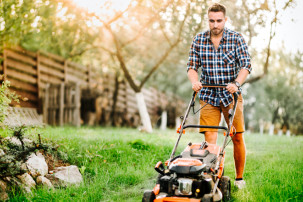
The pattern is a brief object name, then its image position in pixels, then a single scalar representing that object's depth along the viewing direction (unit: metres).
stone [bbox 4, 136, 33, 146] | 5.34
